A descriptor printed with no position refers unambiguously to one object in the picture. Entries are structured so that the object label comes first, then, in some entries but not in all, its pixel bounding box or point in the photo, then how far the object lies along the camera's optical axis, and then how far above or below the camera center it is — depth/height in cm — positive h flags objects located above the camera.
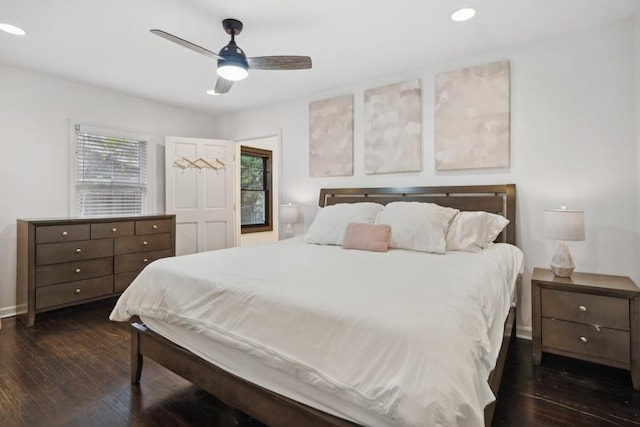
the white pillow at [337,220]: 297 -6
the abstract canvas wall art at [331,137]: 382 +94
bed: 103 -49
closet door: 454 +34
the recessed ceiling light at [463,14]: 231 +146
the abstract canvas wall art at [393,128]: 334 +92
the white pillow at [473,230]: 258 -14
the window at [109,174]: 388 +52
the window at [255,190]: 606 +47
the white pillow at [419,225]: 255 -10
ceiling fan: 231 +116
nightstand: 207 -72
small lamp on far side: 410 +1
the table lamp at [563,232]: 229 -14
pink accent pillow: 261 -20
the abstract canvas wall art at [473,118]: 288 +89
